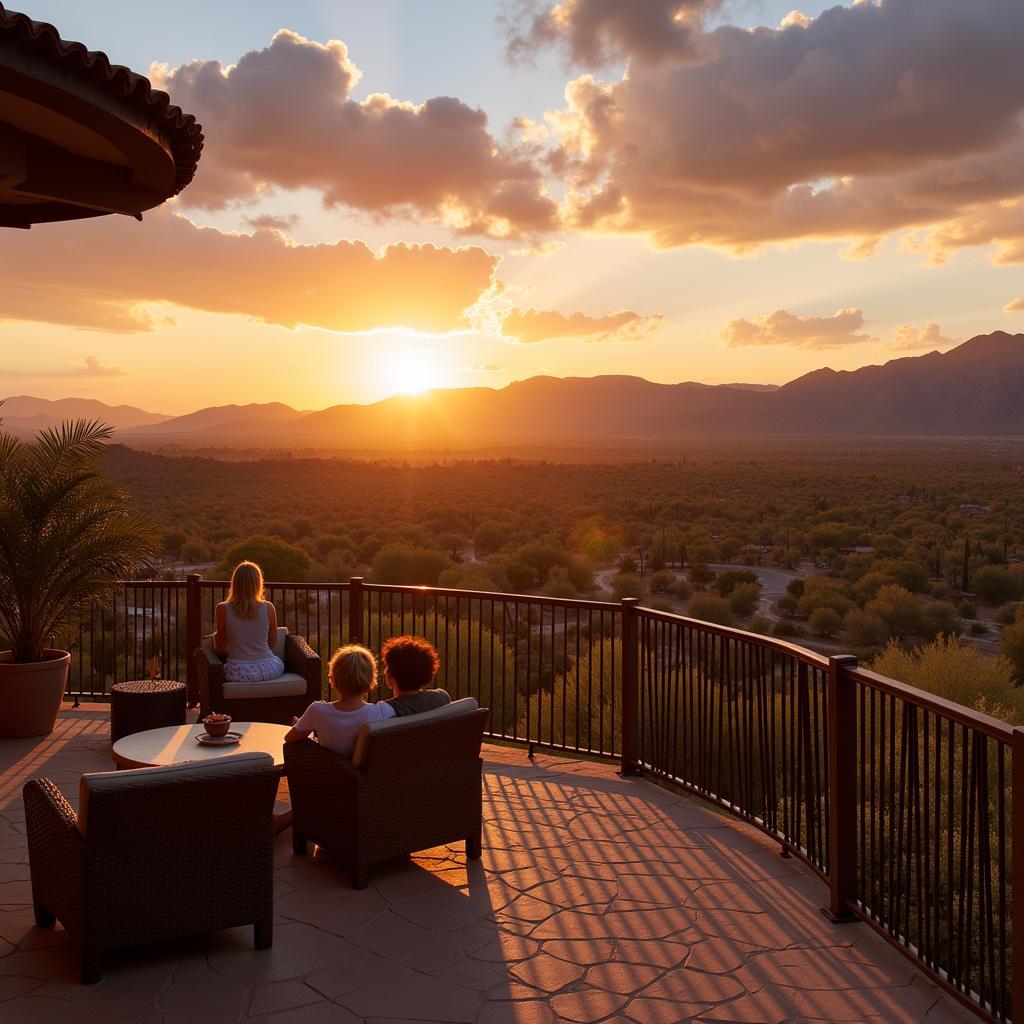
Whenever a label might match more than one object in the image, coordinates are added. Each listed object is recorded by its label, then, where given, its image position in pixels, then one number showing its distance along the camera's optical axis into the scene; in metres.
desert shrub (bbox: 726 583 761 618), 27.59
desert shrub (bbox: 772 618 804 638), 24.84
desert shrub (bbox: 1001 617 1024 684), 18.34
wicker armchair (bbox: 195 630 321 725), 7.79
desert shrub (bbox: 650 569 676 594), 31.03
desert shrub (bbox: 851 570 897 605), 27.62
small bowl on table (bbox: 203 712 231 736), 6.34
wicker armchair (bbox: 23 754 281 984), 4.05
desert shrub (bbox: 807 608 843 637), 24.94
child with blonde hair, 5.30
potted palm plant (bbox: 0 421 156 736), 8.40
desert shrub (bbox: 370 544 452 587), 28.05
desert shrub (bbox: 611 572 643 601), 29.45
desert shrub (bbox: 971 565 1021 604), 29.33
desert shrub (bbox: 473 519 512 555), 39.34
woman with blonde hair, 7.90
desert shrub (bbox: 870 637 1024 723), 12.96
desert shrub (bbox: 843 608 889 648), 24.05
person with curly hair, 5.46
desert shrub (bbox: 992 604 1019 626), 25.42
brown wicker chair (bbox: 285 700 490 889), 5.15
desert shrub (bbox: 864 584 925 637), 24.38
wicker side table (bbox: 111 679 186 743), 7.70
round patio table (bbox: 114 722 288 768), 6.03
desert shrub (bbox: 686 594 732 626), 26.28
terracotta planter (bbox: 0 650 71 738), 8.34
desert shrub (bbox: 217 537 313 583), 24.66
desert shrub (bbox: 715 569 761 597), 30.05
